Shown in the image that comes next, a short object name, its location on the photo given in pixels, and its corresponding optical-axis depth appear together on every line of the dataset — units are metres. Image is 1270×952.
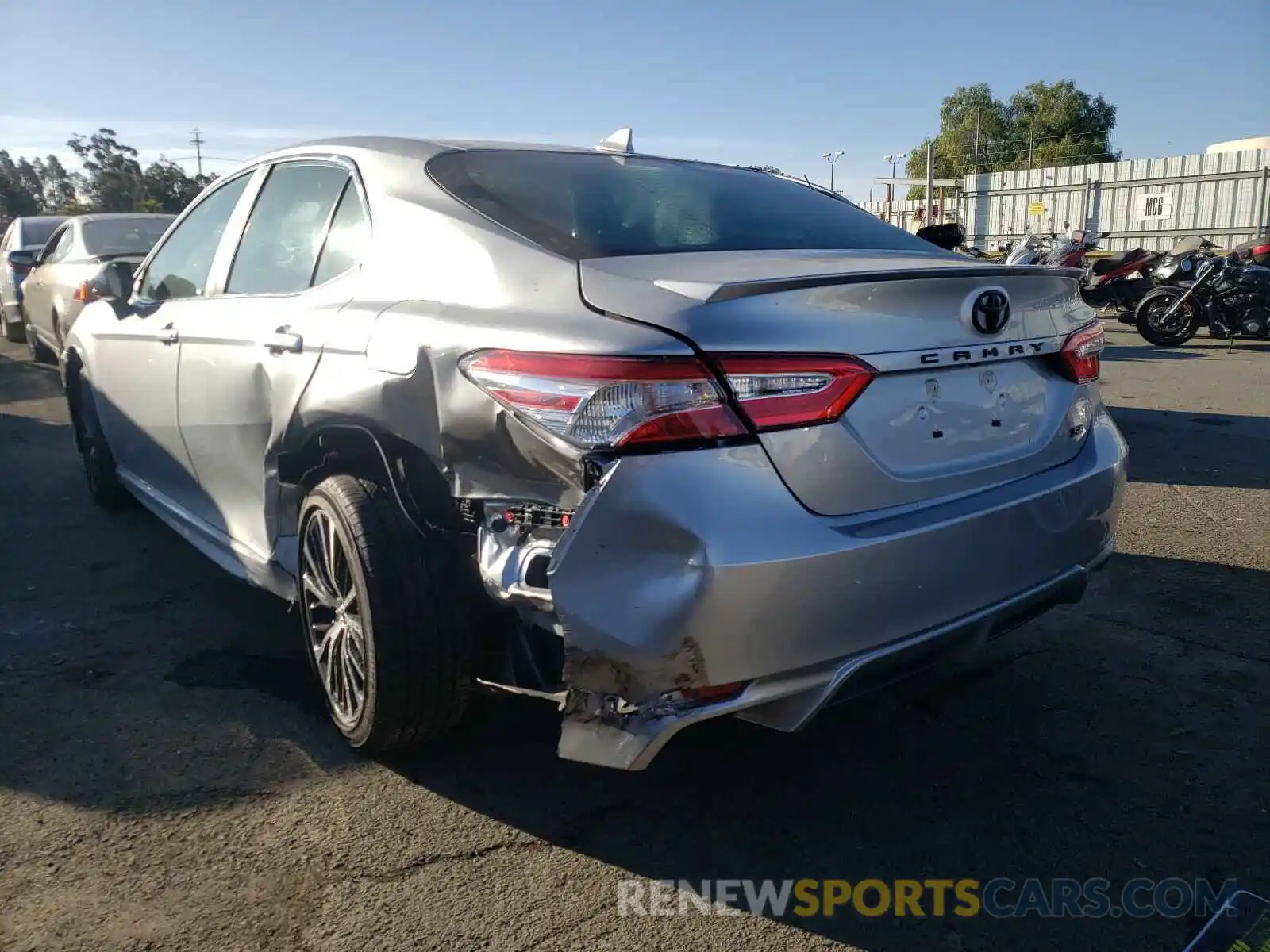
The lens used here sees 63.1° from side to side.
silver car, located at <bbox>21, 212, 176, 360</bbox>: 8.83
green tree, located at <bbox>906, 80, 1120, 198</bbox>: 67.44
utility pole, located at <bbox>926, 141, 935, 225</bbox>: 31.87
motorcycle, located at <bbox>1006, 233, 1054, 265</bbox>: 13.27
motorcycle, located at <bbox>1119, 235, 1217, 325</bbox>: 13.00
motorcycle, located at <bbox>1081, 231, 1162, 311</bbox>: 13.59
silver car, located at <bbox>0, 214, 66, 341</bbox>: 11.58
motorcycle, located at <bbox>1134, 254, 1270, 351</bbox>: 11.88
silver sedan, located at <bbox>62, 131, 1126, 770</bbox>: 1.96
